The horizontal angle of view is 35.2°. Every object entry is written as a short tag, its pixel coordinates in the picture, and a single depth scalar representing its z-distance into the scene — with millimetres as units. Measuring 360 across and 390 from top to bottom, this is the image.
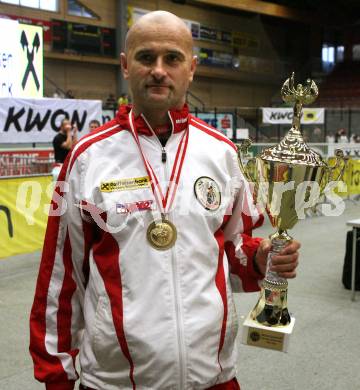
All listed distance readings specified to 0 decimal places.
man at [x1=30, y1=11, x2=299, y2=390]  1482
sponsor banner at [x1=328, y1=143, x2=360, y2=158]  12257
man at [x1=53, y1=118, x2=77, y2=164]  8383
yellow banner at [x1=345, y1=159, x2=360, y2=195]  10738
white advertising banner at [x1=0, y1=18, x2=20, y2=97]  8711
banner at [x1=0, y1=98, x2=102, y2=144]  9031
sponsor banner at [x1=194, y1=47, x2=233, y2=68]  27688
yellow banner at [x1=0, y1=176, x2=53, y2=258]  5754
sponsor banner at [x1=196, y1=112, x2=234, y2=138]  18141
